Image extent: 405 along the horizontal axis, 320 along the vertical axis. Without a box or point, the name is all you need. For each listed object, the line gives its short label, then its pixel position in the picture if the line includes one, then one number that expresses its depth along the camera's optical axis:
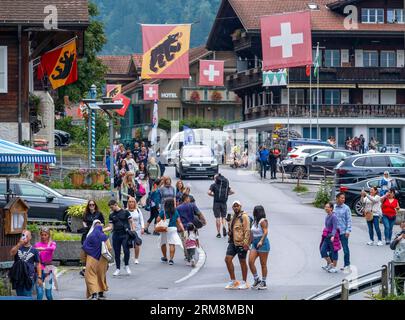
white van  61.85
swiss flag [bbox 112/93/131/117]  57.00
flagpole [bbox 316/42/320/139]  73.44
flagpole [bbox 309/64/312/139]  71.75
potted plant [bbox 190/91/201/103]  95.69
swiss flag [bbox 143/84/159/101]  78.94
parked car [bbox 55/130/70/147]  62.58
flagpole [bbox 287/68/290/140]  70.35
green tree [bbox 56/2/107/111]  66.94
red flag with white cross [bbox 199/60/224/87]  65.50
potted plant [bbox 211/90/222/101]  96.62
